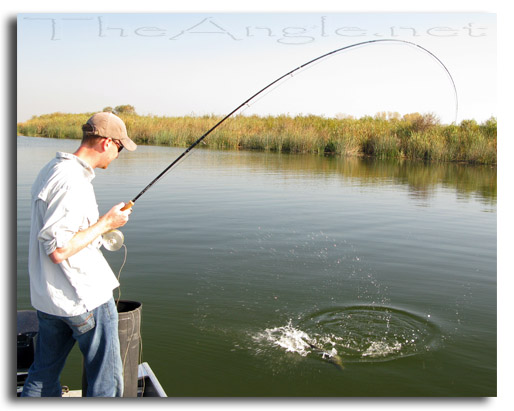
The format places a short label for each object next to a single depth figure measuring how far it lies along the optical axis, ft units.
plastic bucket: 8.95
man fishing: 7.52
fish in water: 12.35
